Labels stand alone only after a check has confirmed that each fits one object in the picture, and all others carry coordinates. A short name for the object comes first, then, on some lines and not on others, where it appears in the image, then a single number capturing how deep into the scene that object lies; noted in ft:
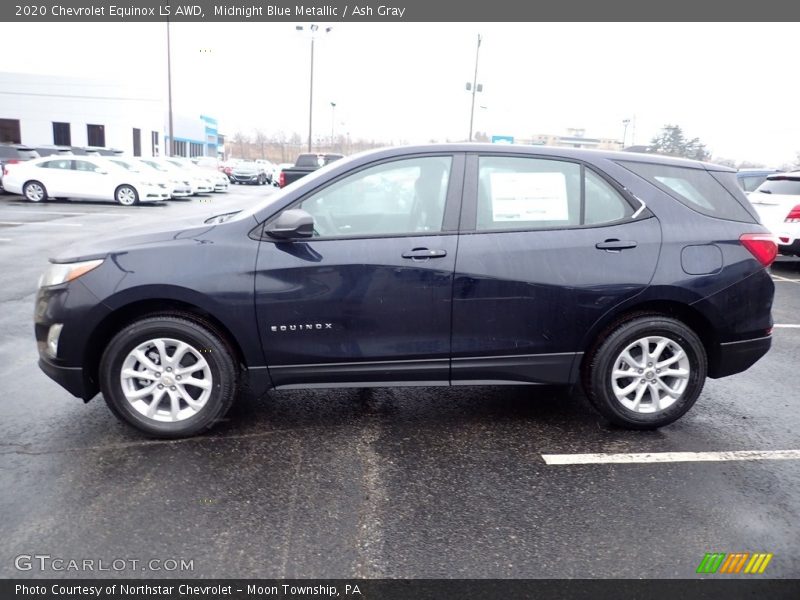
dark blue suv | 12.28
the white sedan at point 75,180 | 66.44
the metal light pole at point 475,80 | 116.88
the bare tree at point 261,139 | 337.37
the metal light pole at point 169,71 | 120.20
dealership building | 157.79
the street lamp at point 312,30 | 132.46
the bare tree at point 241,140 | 349.61
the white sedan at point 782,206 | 33.40
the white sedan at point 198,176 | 88.65
